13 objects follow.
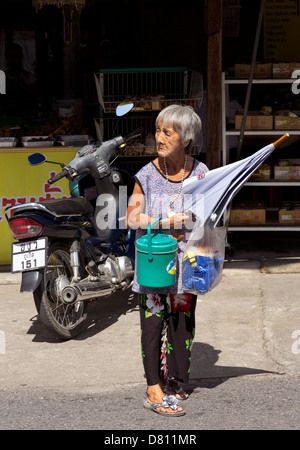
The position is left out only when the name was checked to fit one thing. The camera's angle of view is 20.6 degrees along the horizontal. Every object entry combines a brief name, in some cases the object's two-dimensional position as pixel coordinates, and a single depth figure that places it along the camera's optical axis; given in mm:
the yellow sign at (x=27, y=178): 7977
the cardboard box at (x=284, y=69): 8180
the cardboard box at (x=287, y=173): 8352
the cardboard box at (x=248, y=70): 8219
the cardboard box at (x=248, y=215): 8336
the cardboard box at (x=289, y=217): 8359
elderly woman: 4691
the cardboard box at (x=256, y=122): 8219
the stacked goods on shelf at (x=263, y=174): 8383
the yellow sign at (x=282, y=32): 10852
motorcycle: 5832
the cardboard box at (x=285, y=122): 8234
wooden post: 7812
